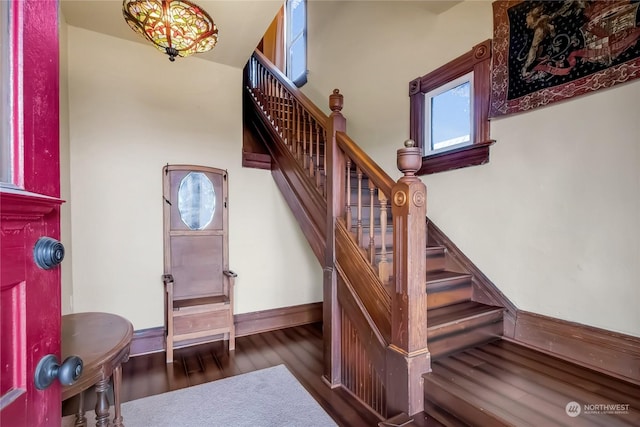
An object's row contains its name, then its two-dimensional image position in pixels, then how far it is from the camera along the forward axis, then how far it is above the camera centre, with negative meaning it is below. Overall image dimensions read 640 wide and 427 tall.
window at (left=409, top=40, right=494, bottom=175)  2.29 +0.85
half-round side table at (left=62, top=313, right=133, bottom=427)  1.05 -0.51
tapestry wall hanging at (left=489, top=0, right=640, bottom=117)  1.60 +0.97
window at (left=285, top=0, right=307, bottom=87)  4.59 +2.76
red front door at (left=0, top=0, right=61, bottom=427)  0.53 +0.02
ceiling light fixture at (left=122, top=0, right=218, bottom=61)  1.80 +1.19
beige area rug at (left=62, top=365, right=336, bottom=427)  1.81 -1.28
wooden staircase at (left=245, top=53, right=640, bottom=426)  1.46 -0.75
